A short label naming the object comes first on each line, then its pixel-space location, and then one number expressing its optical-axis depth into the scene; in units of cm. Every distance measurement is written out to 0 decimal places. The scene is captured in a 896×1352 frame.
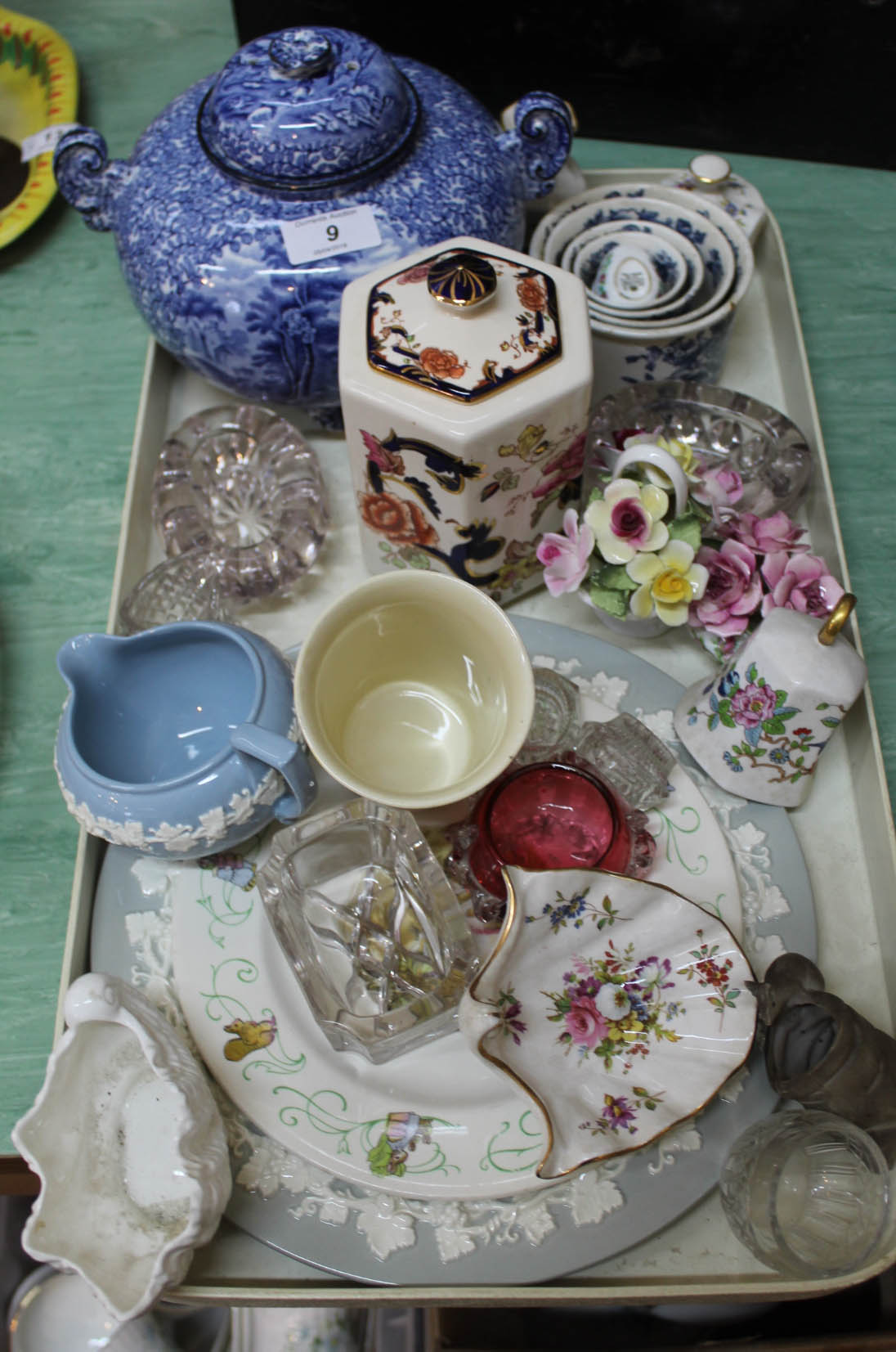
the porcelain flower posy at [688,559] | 68
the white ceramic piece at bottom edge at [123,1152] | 52
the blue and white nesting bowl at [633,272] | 82
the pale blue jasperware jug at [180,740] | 60
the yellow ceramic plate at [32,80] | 108
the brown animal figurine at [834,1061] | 57
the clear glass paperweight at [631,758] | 68
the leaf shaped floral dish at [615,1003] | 58
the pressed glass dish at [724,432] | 80
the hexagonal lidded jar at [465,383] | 62
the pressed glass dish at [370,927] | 60
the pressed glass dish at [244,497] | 78
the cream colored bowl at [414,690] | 58
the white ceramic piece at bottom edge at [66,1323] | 77
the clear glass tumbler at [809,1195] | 53
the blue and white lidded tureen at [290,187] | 72
